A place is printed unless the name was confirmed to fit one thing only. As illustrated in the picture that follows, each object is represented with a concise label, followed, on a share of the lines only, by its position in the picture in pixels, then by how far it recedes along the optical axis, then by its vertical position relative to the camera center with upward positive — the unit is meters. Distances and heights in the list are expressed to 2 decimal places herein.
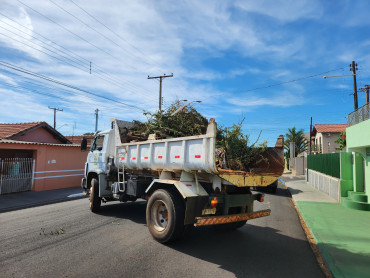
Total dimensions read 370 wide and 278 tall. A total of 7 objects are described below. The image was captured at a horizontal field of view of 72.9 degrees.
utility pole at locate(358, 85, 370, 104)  24.95 +7.37
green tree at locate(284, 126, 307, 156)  39.50 +3.53
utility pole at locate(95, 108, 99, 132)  43.20 +6.89
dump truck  4.77 -0.60
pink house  12.21 -0.55
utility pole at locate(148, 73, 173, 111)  25.20 +7.46
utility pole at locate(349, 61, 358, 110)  20.55 +6.86
